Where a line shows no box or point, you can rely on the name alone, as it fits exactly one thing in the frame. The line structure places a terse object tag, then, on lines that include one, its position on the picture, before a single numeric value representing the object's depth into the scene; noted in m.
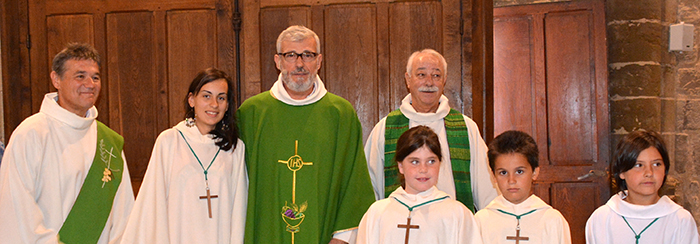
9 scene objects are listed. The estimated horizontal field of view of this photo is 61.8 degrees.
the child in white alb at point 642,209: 2.82
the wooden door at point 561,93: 5.43
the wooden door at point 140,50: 4.80
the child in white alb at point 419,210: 2.66
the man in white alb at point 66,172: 2.91
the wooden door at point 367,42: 4.52
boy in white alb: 2.72
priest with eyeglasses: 3.26
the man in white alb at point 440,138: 3.60
